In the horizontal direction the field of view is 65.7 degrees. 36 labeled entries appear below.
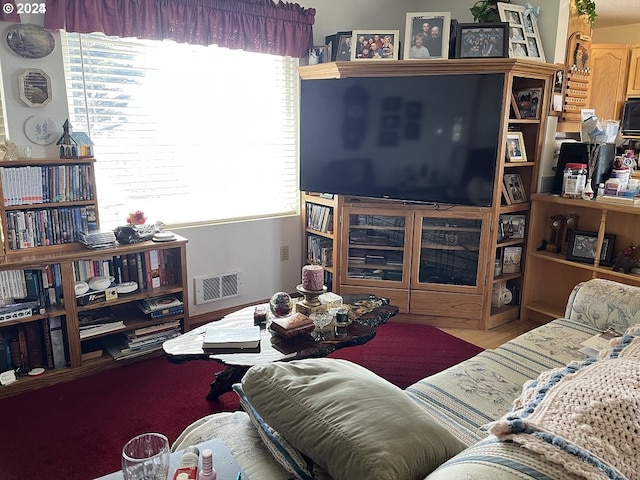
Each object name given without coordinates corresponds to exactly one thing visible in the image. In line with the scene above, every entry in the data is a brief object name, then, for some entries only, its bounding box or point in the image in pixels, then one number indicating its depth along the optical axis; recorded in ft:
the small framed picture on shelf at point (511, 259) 11.55
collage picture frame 10.50
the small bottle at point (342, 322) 7.47
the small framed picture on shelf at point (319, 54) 11.79
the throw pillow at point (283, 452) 3.67
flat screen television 10.15
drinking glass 3.45
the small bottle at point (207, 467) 3.45
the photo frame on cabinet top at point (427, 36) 10.60
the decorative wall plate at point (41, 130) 8.69
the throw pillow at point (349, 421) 3.22
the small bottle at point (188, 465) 3.47
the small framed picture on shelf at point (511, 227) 11.32
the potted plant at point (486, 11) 10.84
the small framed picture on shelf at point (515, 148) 10.91
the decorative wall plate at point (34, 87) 8.52
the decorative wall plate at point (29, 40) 8.33
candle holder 7.85
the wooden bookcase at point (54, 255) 8.36
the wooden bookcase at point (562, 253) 9.96
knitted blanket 2.65
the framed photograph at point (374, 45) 11.07
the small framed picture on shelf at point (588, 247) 10.13
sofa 2.76
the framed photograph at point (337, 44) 11.47
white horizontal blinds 9.71
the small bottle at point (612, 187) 9.86
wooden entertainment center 10.91
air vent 11.43
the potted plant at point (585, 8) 10.69
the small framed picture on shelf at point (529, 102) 11.03
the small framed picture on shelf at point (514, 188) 11.18
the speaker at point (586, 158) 10.62
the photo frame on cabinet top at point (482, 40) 10.27
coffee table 6.69
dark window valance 8.71
